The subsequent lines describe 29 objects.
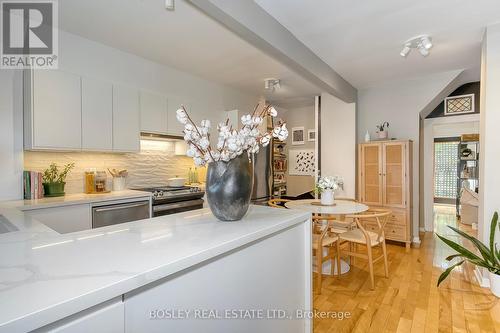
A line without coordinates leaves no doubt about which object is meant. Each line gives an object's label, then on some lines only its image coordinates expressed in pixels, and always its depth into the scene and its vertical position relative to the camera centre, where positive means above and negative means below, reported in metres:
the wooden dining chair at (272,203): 3.32 -0.50
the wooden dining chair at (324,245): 2.69 -0.87
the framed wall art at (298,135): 6.09 +0.64
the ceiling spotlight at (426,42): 2.81 +1.26
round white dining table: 2.88 -0.51
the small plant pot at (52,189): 2.69 -0.25
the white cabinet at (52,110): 2.46 +0.52
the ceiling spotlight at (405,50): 2.95 +1.24
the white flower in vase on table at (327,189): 3.23 -0.31
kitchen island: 0.61 -0.30
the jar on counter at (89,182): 3.03 -0.20
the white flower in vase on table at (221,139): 1.23 +0.12
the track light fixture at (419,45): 2.81 +1.28
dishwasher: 2.60 -0.50
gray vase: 1.25 -0.11
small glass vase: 3.24 -0.41
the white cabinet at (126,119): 3.05 +0.53
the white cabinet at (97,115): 2.80 +0.54
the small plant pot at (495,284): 2.47 -1.13
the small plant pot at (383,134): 4.31 +0.46
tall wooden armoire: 4.00 -0.28
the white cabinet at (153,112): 3.32 +0.66
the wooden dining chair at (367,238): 2.68 -0.79
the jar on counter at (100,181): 3.07 -0.19
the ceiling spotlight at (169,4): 1.68 +1.01
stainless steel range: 3.12 -0.43
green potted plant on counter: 2.69 -0.16
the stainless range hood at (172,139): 3.49 +0.35
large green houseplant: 2.39 -0.84
